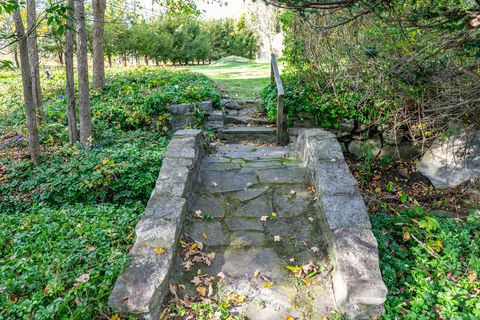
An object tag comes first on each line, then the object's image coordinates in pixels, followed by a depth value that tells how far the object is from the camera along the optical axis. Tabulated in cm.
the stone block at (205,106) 671
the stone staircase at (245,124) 633
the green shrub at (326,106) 562
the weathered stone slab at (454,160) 496
